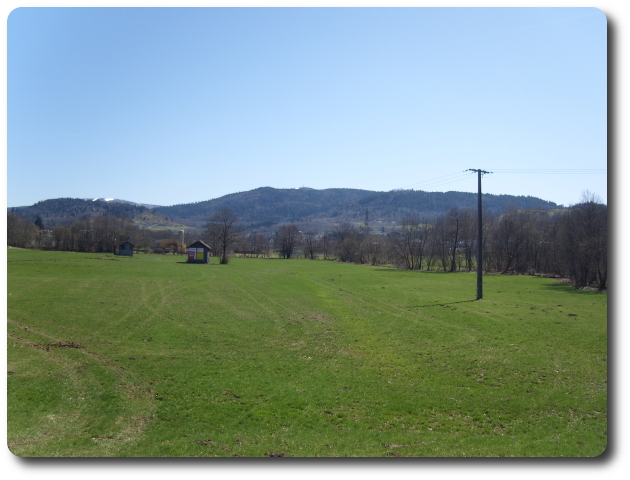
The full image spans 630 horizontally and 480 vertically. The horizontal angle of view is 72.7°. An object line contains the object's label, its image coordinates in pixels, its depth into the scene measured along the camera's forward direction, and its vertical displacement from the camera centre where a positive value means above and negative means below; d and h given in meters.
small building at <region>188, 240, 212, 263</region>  83.62 -2.22
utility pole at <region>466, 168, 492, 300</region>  31.56 +0.05
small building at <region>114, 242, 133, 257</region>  93.25 -1.62
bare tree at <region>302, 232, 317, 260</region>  131.38 -1.38
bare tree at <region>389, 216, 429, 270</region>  88.25 -0.70
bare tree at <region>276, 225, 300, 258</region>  127.44 +0.49
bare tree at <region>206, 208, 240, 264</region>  93.69 +3.26
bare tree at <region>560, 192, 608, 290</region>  42.31 -0.23
